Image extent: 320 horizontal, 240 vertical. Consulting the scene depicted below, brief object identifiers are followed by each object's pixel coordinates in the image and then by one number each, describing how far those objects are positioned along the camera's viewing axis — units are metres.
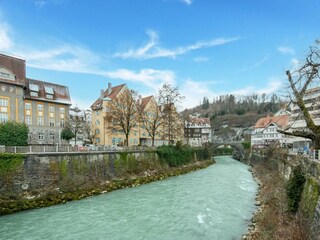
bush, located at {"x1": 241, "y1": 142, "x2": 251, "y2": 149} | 70.44
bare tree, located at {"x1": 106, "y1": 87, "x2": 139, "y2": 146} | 38.58
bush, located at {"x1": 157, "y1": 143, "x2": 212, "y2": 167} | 36.62
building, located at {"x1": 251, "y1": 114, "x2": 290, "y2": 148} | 70.89
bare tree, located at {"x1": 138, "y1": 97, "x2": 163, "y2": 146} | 40.24
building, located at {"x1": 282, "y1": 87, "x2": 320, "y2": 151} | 47.84
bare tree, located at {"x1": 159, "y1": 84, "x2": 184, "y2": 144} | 41.00
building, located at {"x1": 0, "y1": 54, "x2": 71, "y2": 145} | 31.70
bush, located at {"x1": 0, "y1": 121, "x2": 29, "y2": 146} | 26.04
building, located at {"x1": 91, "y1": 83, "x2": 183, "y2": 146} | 42.50
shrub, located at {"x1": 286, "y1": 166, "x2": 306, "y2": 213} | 12.39
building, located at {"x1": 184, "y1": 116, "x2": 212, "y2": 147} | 93.50
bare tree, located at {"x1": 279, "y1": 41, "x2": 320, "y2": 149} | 12.59
